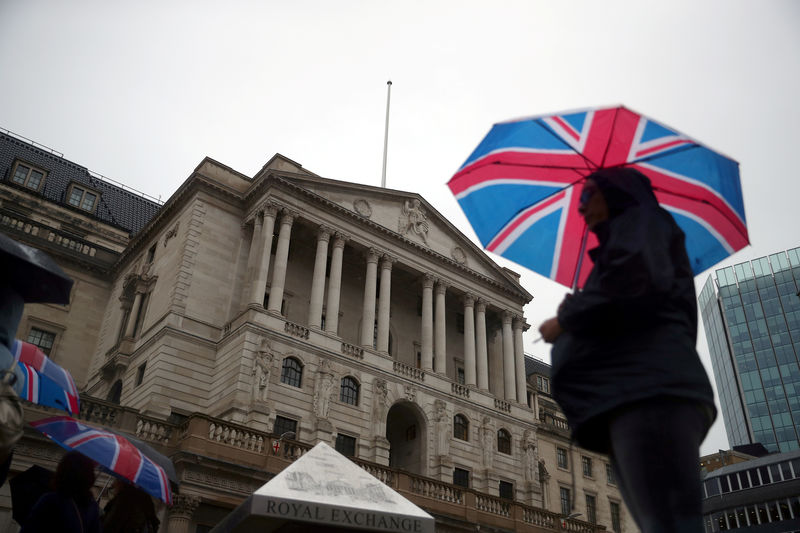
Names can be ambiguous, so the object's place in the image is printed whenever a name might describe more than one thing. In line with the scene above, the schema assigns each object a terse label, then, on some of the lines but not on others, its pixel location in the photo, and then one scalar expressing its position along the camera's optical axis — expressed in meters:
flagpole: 47.36
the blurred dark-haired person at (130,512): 8.11
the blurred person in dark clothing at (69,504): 6.46
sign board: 9.02
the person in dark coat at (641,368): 3.12
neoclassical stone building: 31.23
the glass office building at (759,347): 111.00
